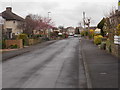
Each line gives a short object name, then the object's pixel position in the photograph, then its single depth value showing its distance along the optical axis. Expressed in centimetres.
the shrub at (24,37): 2784
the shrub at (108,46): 1560
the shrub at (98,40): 2591
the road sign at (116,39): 1277
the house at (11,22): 4263
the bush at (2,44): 2401
